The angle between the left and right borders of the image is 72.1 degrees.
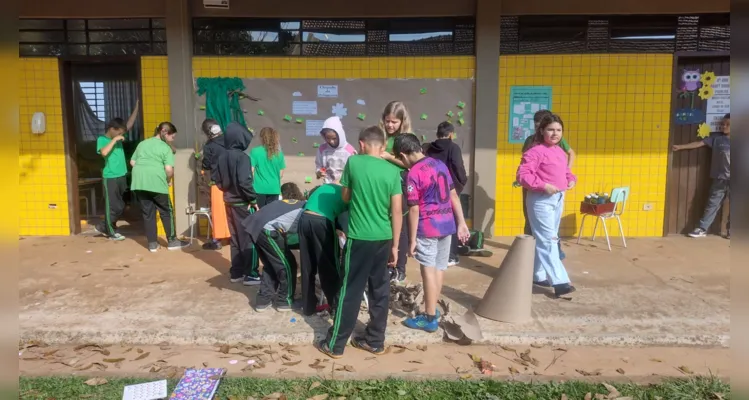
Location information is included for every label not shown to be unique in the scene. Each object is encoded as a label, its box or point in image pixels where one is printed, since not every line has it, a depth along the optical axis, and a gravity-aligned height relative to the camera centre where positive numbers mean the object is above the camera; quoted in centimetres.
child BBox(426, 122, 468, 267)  592 -13
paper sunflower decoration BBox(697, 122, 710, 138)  759 +18
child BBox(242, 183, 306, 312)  456 -95
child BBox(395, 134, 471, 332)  421 -60
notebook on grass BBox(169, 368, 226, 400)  331 -163
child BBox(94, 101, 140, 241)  738 -46
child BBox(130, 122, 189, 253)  689 -55
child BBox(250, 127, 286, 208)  624 -31
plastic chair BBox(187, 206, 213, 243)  736 -115
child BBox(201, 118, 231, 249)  612 -43
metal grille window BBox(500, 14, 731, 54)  738 +155
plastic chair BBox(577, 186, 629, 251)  689 -91
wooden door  751 -49
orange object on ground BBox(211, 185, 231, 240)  707 -101
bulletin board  758 +53
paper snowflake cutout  763 +44
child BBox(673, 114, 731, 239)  741 -41
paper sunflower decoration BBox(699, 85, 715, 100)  747 +73
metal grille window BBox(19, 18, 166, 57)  755 +149
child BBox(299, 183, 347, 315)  428 -80
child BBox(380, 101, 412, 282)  493 +17
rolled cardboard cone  445 -126
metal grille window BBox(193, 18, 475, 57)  752 +151
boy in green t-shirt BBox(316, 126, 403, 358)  385 -71
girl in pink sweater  489 -46
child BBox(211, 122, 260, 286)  552 -61
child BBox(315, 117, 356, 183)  514 -12
